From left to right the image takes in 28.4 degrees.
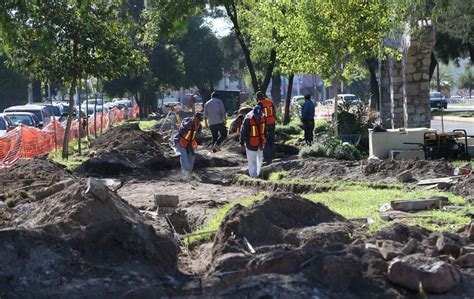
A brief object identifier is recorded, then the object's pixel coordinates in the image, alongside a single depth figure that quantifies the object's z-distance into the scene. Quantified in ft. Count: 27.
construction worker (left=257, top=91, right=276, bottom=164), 70.49
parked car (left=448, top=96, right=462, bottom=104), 327.06
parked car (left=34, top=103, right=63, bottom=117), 141.59
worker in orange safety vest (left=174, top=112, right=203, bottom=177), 62.49
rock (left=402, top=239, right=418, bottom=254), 28.04
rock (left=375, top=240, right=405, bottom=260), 27.30
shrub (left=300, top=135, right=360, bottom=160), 70.08
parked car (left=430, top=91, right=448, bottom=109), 212.52
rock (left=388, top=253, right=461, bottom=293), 25.52
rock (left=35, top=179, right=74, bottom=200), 42.55
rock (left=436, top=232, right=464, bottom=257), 28.99
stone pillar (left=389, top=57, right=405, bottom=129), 100.12
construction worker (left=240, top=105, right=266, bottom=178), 60.39
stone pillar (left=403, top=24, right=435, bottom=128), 90.17
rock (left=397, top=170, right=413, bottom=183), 53.67
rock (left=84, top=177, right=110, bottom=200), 34.30
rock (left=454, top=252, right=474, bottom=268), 28.25
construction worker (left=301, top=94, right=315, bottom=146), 82.17
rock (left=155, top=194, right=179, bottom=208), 47.52
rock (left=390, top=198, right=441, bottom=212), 40.04
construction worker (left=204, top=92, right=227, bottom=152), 83.70
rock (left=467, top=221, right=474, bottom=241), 31.30
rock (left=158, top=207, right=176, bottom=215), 47.09
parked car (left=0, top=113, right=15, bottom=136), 96.32
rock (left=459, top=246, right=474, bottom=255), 28.82
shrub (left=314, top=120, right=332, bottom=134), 98.58
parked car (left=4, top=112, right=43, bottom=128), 119.65
